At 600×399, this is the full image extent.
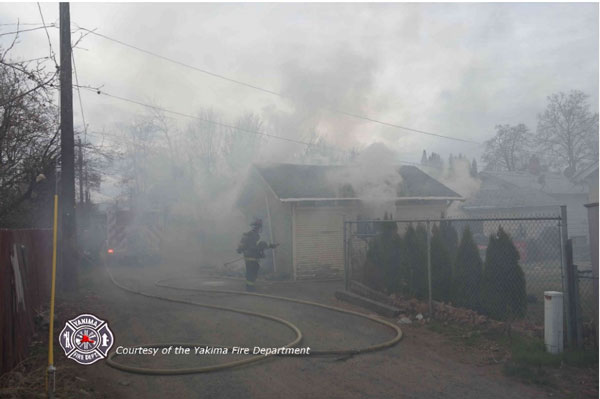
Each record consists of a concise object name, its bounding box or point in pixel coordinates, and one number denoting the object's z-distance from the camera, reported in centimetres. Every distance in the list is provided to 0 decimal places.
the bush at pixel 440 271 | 882
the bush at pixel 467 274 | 820
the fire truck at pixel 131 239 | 2011
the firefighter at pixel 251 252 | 1210
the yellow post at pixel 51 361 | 443
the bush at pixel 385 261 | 997
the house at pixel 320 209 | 1456
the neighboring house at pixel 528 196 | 2689
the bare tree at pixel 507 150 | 4365
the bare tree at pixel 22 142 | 936
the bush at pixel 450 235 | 1119
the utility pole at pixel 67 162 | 1135
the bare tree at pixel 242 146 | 2481
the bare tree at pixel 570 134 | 3394
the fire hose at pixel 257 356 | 546
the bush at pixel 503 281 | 754
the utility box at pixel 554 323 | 598
